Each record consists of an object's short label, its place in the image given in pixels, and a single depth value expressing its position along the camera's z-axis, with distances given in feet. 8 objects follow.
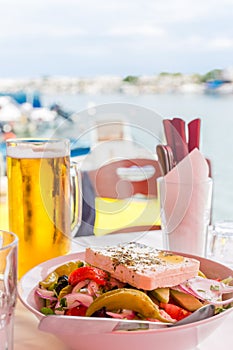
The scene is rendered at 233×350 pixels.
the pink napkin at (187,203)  3.33
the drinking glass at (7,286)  2.33
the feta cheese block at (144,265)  2.62
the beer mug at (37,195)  3.24
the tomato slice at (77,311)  2.60
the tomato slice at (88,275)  2.70
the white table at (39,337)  2.67
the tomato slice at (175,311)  2.60
